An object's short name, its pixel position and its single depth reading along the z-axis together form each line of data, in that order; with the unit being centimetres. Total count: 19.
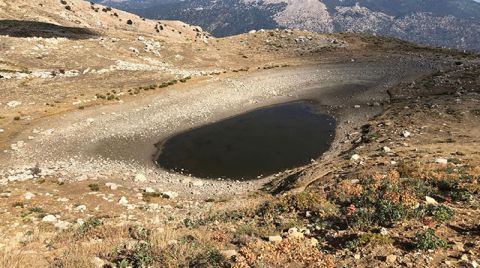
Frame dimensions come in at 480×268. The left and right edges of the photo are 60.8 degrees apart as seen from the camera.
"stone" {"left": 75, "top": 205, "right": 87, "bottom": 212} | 2547
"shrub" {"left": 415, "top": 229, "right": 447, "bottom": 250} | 1370
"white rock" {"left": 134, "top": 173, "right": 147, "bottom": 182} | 3309
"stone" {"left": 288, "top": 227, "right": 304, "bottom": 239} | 1562
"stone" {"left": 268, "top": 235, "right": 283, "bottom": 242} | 1515
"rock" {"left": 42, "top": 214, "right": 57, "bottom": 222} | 2336
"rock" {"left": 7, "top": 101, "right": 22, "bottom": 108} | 4765
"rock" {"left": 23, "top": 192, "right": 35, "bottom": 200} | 2714
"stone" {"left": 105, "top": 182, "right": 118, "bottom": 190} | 3031
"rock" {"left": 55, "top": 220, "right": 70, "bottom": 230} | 2219
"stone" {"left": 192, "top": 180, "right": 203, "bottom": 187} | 3341
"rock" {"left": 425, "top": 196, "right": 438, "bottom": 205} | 1811
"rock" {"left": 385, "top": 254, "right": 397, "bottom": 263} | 1327
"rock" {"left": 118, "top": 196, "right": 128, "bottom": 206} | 2700
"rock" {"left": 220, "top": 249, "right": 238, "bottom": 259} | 1377
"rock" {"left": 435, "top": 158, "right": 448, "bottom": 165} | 2726
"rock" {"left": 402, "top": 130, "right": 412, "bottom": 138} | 3831
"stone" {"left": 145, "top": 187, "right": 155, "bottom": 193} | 3029
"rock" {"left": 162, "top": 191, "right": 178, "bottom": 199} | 2955
